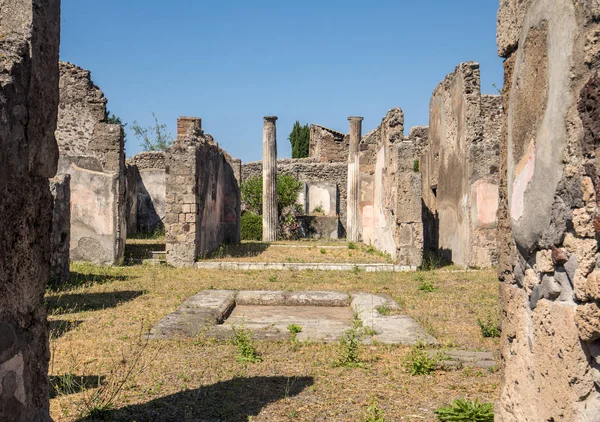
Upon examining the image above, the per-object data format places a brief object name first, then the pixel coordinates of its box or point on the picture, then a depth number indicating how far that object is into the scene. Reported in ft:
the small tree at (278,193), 86.07
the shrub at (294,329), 20.05
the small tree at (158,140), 131.62
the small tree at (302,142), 153.07
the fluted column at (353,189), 69.41
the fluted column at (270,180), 76.59
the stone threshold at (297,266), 39.78
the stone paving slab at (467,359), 16.30
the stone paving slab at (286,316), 19.53
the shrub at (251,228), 79.41
